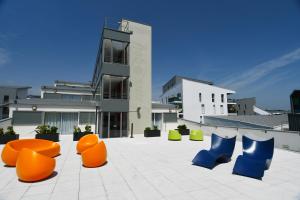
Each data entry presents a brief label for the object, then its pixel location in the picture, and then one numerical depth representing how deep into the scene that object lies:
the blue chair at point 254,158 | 6.25
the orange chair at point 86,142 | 9.91
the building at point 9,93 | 39.91
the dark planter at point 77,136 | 15.00
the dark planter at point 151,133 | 17.76
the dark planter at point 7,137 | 12.98
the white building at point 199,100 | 43.44
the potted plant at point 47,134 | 13.99
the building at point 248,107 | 53.62
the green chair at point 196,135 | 15.62
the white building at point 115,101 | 17.50
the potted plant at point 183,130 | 19.55
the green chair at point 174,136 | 15.67
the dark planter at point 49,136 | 13.96
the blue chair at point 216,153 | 7.50
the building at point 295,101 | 16.28
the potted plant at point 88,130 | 15.65
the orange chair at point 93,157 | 7.46
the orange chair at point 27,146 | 7.44
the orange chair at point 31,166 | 5.65
